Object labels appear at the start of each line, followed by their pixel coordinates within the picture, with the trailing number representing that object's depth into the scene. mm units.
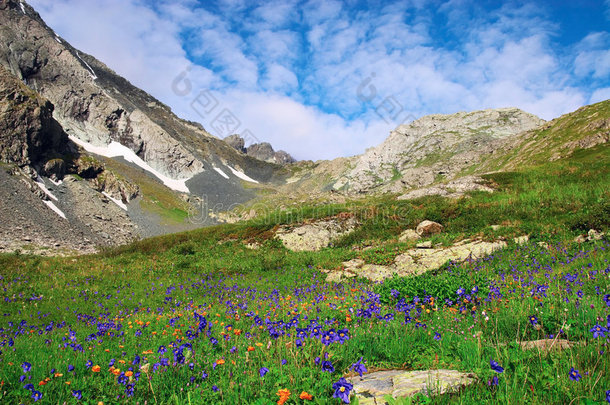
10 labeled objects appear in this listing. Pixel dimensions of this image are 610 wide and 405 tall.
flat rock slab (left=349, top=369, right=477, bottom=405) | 2861
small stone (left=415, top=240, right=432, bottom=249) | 15438
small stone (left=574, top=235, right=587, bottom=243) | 11919
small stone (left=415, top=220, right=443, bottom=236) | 18672
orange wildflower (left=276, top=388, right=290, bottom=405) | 2328
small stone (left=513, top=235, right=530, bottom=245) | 13400
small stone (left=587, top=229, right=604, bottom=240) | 11735
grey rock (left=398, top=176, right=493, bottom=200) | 26203
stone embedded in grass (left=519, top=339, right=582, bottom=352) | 3489
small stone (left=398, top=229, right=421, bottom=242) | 18625
